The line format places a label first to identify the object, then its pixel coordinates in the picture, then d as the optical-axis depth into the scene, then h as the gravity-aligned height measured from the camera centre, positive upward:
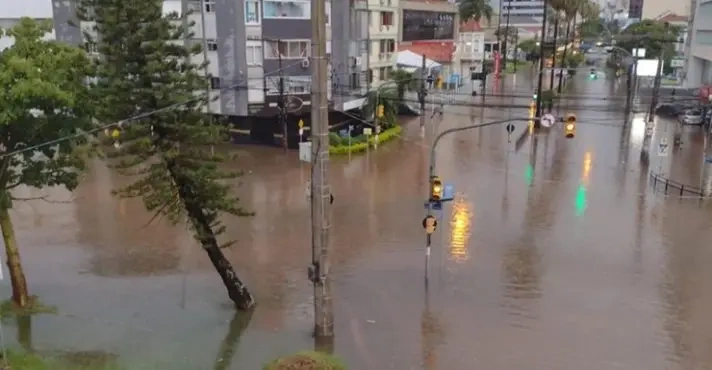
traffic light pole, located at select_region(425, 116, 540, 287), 17.86 -5.22
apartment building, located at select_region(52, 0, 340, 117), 35.31 -0.31
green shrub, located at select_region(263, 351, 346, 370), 8.89 -4.14
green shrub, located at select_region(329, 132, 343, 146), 36.69 -5.14
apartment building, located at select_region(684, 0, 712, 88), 63.92 -0.27
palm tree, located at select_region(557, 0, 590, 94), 70.56 +3.78
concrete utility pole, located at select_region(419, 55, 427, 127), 46.72 -3.65
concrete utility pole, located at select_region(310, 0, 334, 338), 12.80 -2.73
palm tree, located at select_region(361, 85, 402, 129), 41.59 -3.68
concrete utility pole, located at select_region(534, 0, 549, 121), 41.50 -3.16
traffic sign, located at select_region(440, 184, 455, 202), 18.63 -4.11
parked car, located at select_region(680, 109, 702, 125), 47.44 -4.91
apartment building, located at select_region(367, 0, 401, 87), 44.69 +0.35
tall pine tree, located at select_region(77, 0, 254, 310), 14.09 -1.39
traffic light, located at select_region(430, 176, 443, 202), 17.52 -3.71
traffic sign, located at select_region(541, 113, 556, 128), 17.91 -1.97
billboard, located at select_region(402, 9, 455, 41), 54.44 +1.52
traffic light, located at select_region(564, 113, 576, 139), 18.02 -2.14
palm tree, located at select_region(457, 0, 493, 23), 80.62 +4.05
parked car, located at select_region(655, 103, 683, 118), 51.88 -4.89
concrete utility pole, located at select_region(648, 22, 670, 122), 40.19 -3.07
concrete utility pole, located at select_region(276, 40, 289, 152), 35.03 -3.13
